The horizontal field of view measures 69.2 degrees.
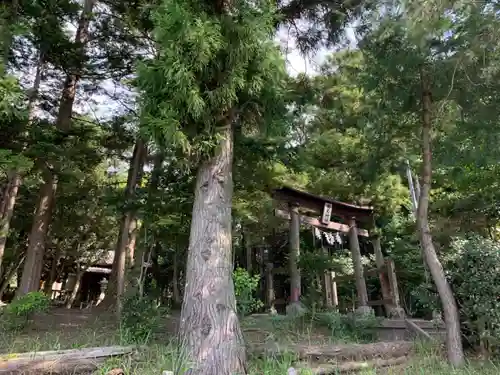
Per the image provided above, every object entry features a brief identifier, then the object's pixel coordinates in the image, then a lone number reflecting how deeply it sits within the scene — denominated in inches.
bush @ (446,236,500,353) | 172.2
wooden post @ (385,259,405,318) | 327.3
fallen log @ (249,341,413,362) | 164.2
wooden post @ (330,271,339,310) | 411.8
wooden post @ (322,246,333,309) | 388.7
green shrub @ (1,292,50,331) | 208.7
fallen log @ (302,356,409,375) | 155.7
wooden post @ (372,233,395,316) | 335.9
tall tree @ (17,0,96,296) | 285.9
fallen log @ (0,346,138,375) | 119.9
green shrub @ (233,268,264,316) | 235.0
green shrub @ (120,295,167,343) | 188.7
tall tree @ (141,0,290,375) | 143.3
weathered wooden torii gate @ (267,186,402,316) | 331.0
